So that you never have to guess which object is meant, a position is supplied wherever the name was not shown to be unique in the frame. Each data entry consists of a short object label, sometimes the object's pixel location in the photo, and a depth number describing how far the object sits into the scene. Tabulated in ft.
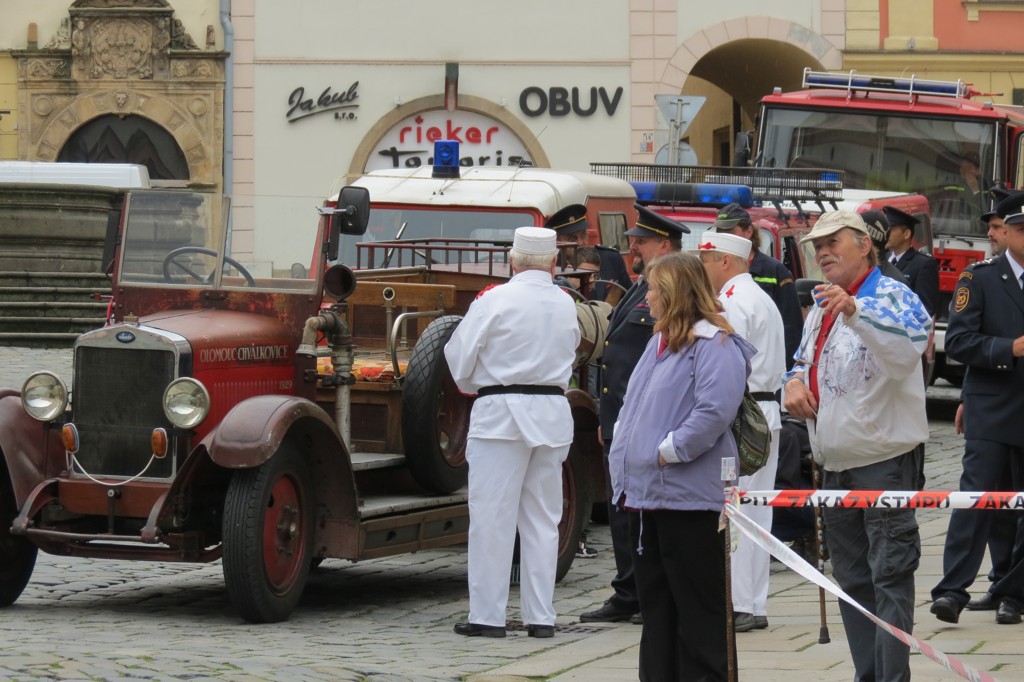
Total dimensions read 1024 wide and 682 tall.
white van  128.79
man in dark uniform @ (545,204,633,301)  70.98
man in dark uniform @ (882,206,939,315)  69.22
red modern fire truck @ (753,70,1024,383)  108.34
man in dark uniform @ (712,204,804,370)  59.92
